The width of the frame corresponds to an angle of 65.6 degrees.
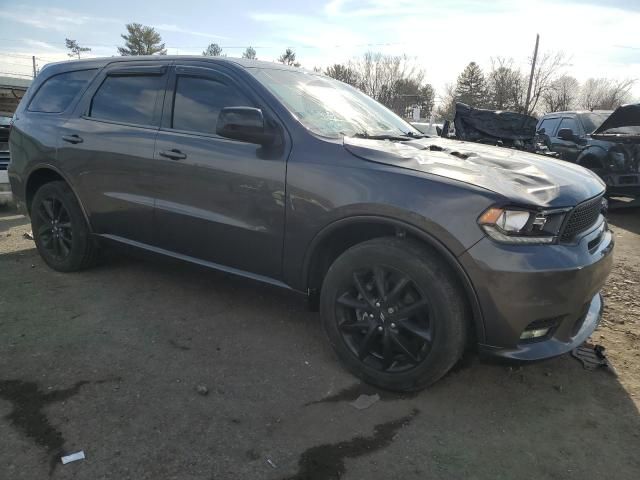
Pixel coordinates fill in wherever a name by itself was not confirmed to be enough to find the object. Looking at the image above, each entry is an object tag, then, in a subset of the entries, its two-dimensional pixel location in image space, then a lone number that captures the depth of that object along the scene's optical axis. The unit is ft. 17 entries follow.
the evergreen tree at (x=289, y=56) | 192.18
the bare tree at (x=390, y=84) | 158.20
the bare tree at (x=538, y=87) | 149.28
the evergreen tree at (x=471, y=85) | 183.93
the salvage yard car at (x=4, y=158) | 25.23
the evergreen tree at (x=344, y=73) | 150.71
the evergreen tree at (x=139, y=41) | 193.16
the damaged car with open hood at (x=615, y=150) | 24.44
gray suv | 8.02
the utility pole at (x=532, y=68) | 124.16
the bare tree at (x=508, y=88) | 153.89
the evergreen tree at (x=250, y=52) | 172.35
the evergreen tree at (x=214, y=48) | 163.56
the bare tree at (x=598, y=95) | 162.81
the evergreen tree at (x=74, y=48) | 202.69
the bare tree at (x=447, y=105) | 177.88
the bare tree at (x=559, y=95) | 153.89
